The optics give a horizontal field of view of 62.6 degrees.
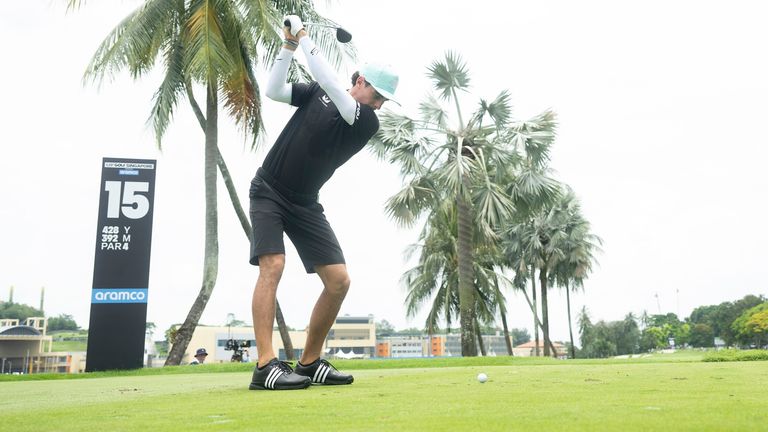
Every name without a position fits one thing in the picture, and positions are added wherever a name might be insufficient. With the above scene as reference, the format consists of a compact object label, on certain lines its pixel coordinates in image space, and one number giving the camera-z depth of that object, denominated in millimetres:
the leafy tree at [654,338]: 76000
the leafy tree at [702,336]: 81438
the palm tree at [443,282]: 27047
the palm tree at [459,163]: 15539
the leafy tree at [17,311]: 98988
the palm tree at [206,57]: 13945
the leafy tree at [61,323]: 122312
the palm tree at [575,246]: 28172
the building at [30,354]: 56344
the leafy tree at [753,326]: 54625
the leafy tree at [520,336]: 139112
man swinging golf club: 3613
